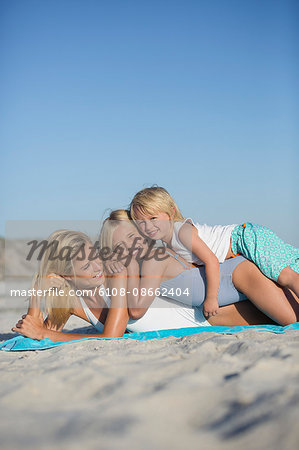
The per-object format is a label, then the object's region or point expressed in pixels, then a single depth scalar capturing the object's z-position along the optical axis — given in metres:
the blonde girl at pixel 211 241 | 3.42
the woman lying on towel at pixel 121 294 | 3.37
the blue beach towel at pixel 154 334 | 3.16
